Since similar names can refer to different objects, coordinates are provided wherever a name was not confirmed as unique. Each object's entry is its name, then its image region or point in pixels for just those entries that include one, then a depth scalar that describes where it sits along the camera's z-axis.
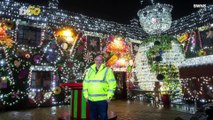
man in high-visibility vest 4.90
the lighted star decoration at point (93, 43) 16.00
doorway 17.45
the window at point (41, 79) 13.51
